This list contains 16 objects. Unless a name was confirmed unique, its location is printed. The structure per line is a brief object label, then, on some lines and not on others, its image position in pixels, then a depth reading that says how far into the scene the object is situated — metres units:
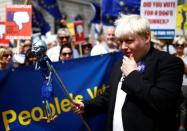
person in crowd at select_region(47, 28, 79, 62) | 6.85
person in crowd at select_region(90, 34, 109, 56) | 7.94
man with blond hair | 2.74
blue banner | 3.56
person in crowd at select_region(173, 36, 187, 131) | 5.09
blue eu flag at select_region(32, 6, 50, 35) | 11.60
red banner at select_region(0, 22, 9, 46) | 6.26
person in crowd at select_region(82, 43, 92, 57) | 9.79
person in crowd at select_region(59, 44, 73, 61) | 5.82
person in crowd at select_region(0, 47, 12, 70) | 5.52
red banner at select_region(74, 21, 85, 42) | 10.25
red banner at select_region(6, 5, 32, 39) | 5.82
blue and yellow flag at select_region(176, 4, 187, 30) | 8.19
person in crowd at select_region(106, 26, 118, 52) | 7.95
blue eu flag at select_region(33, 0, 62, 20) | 11.63
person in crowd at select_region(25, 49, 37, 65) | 5.44
